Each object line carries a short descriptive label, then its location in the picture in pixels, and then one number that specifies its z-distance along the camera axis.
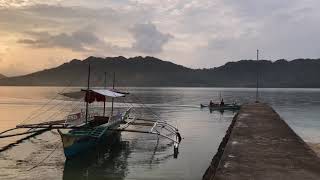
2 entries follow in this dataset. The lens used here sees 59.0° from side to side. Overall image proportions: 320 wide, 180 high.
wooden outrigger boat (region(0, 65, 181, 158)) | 17.33
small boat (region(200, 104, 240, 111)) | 51.82
